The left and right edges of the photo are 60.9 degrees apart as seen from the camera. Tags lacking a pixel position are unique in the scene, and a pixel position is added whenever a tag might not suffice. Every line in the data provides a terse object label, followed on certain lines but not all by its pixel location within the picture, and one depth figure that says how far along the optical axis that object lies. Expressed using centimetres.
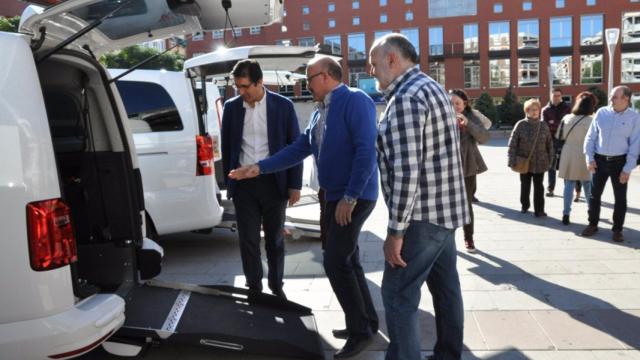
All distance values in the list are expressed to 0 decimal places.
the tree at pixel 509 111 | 4525
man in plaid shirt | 265
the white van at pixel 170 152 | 553
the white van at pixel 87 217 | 245
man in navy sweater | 328
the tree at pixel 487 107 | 4441
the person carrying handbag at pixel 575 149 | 723
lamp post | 1587
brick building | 5509
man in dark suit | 411
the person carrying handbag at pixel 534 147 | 765
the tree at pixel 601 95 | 4349
